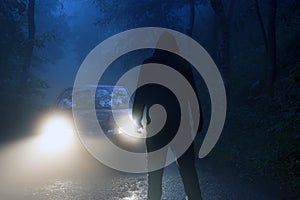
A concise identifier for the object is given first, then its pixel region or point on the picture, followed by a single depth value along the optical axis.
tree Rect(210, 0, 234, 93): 11.23
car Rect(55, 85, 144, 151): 8.57
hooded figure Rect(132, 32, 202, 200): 3.98
